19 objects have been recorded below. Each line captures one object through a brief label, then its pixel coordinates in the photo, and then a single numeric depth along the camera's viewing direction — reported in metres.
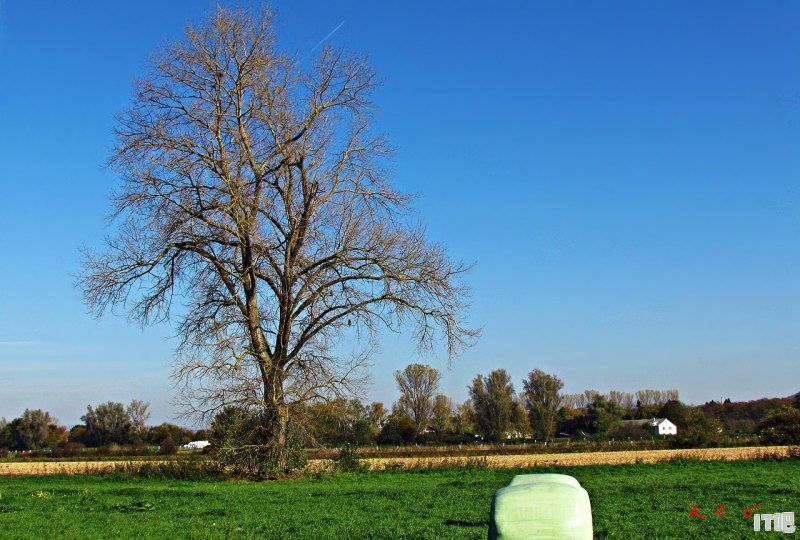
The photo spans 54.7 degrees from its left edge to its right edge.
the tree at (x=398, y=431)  74.12
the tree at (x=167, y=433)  77.19
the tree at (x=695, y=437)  41.41
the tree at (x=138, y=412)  80.94
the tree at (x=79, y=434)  83.50
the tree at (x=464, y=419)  92.47
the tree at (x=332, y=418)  27.44
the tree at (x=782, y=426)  42.56
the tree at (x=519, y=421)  88.75
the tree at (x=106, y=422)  79.12
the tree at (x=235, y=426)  26.83
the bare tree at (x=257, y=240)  27.08
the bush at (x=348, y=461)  28.66
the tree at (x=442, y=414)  95.94
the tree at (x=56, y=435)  85.82
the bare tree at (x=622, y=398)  141.04
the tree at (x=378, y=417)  73.72
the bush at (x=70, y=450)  55.78
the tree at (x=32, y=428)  79.88
